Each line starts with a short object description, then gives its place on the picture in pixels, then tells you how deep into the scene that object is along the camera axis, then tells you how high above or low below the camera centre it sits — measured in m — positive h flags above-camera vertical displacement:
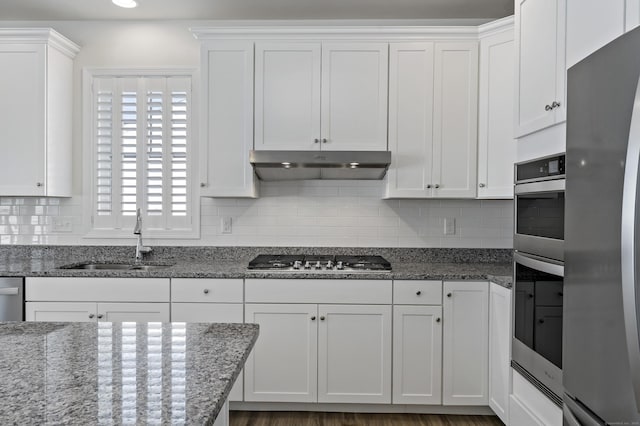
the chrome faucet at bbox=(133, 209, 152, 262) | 3.27 -0.24
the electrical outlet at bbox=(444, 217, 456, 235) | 3.37 -0.10
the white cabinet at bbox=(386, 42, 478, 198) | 3.00 +0.65
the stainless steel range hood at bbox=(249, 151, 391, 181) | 2.88 +0.32
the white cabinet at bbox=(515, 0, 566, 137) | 1.74 +0.62
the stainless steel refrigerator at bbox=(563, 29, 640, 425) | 0.99 -0.06
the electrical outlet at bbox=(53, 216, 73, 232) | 3.45 -0.11
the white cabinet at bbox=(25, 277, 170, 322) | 2.80 -0.52
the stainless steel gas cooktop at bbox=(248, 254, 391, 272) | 2.83 -0.33
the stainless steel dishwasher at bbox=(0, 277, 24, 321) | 2.77 -0.55
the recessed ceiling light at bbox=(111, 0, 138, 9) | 3.08 +1.39
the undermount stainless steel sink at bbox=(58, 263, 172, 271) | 3.29 -0.41
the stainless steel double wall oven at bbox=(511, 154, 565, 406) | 1.63 -0.22
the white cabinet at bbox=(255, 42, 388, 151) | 3.00 +0.75
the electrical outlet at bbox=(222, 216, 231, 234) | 3.42 -0.11
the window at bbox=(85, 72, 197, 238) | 3.40 +0.41
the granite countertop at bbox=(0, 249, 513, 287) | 2.76 -0.37
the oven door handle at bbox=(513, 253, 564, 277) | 1.62 -0.19
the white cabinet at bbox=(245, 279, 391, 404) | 2.77 -0.76
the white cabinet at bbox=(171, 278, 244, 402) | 2.78 -0.54
